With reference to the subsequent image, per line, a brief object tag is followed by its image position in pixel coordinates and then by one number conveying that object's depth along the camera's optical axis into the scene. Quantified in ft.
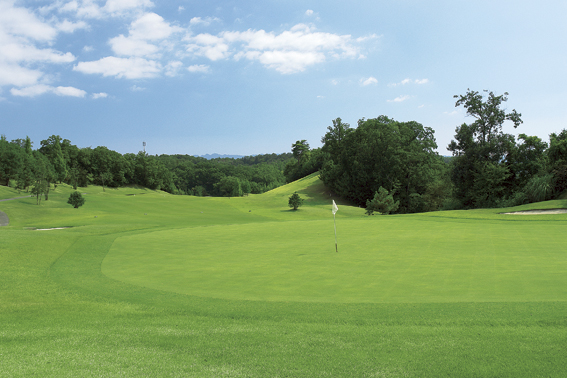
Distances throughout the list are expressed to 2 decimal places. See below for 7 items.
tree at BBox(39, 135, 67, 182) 276.82
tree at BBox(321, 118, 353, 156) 235.40
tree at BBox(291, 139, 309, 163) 383.41
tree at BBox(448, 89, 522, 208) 136.77
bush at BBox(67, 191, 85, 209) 140.77
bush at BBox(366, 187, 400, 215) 128.16
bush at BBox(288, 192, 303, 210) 162.50
